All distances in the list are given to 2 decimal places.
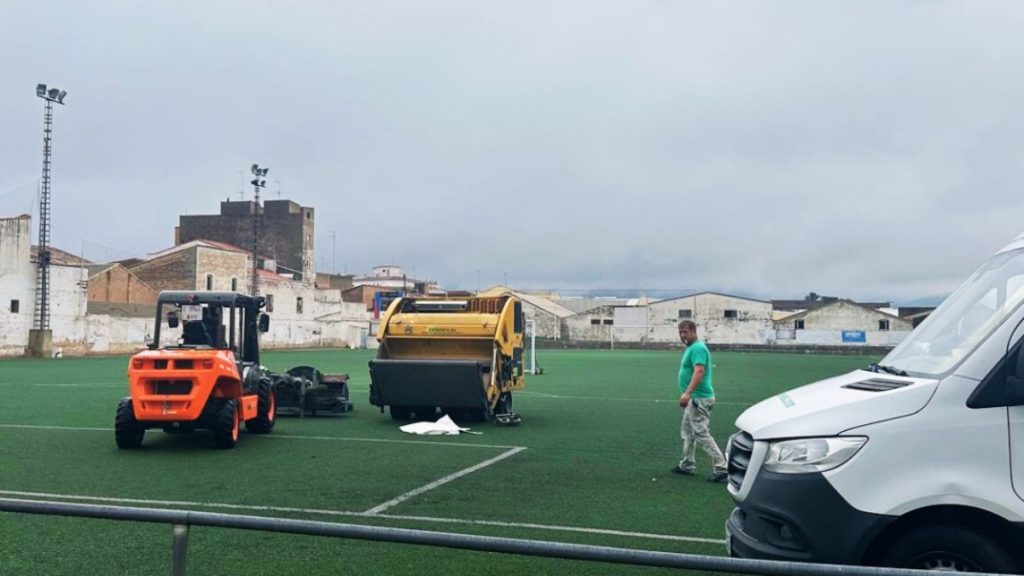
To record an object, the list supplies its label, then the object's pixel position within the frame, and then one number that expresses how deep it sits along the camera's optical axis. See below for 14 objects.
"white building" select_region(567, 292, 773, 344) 77.12
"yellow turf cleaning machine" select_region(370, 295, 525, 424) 15.45
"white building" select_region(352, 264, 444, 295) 111.91
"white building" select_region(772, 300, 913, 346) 69.50
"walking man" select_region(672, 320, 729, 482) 10.48
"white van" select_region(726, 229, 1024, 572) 4.24
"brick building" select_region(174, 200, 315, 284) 95.06
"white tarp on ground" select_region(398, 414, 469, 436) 14.69
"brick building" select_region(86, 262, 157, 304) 59.62
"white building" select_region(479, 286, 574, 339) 84.75
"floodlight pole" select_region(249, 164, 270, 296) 61.02
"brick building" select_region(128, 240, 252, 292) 64.31
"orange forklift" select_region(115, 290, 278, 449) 12.02
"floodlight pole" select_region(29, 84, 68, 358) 44.16
